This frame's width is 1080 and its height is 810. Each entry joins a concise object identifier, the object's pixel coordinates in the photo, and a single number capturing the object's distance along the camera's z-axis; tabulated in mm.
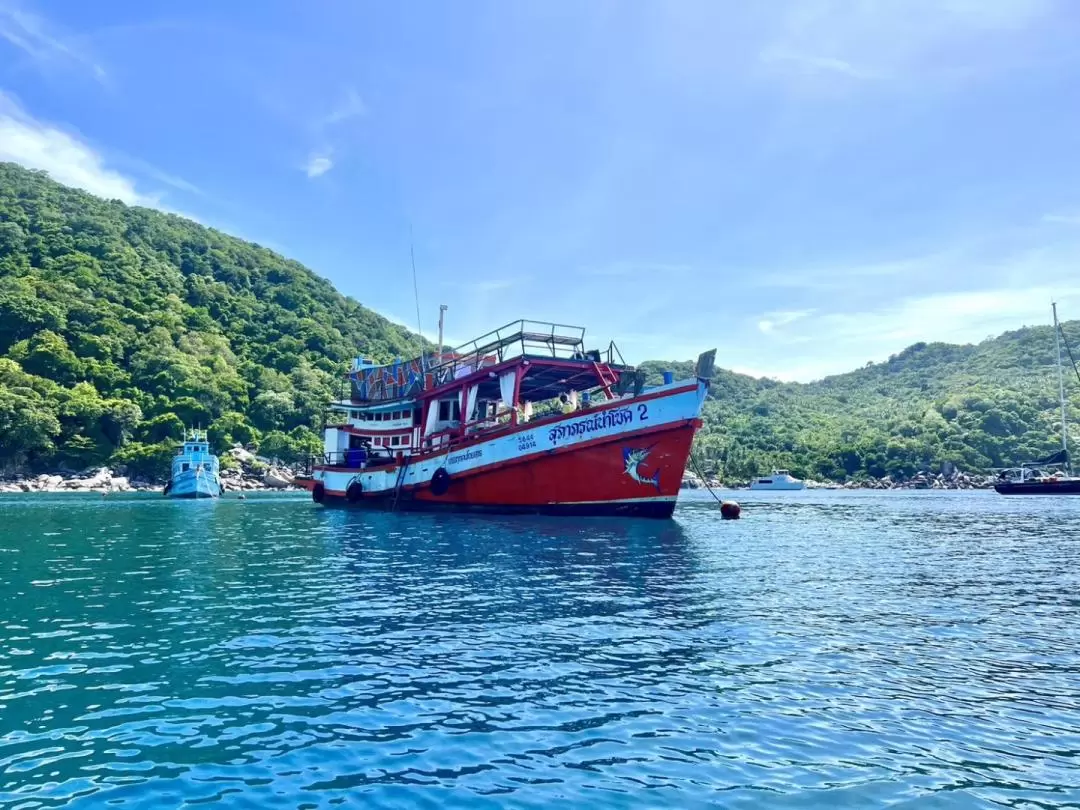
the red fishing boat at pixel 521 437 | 27203
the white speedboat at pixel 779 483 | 125938
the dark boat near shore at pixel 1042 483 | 66188
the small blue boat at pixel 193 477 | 59625
